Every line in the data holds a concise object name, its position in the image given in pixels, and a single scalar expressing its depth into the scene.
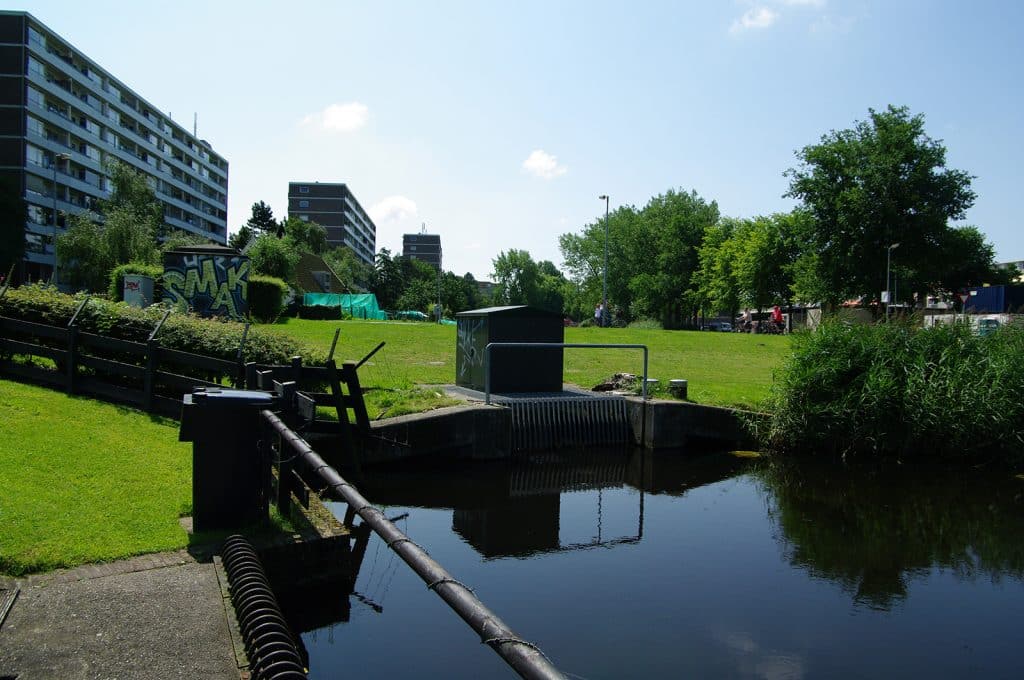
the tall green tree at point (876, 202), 41.19
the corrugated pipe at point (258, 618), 3.31
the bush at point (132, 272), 25.30
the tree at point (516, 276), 107.38
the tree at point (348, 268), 96.81
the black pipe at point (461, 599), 1.86
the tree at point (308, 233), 95.50
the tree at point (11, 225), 51.22
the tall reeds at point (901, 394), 11.54
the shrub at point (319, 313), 41.47
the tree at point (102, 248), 44.78
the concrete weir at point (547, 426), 10.48
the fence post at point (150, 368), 9.20
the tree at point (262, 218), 102.44
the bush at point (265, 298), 27.72
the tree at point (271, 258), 48.56
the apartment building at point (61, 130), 60.25
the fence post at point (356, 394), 9.18
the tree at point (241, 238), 85.78
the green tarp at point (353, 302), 52.81
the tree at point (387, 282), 107.12
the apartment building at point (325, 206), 139.12
